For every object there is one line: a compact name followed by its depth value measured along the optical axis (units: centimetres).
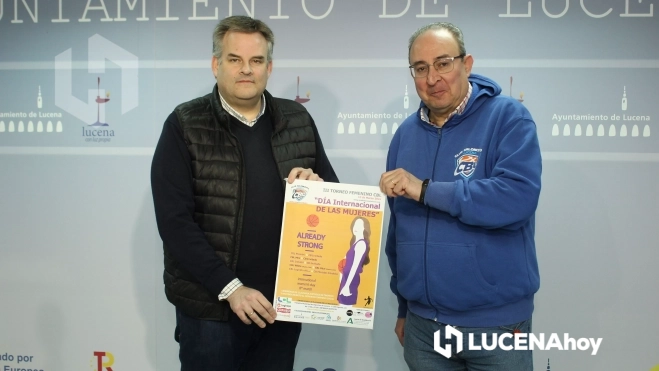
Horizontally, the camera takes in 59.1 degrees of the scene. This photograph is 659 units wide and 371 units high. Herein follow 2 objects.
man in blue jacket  188
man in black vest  207
